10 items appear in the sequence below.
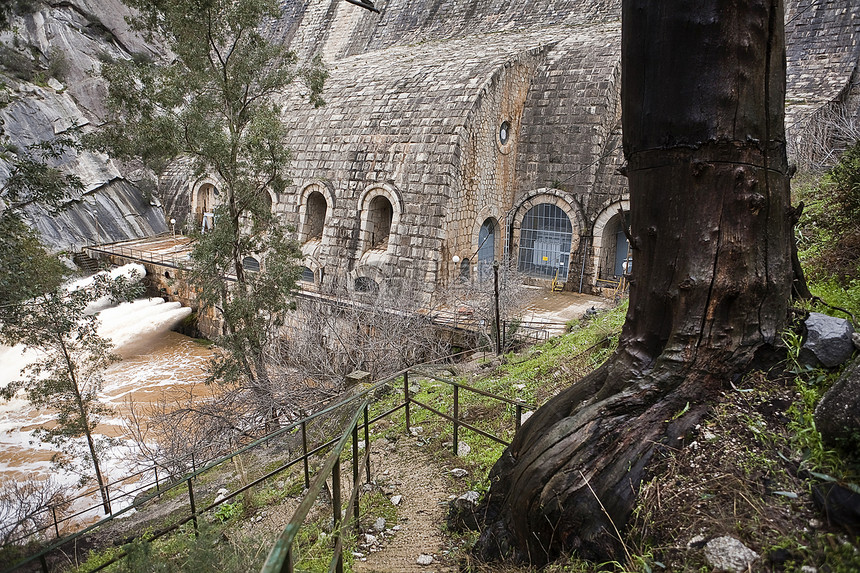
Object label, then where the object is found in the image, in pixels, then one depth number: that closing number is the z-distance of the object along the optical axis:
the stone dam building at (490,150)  13.97
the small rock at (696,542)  1.97
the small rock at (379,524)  3.84
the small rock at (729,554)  1.81
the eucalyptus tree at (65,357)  9.87
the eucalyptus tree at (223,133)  10.30
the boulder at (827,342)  2.37
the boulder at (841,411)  1.91
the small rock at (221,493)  6.11
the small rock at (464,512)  3.41
